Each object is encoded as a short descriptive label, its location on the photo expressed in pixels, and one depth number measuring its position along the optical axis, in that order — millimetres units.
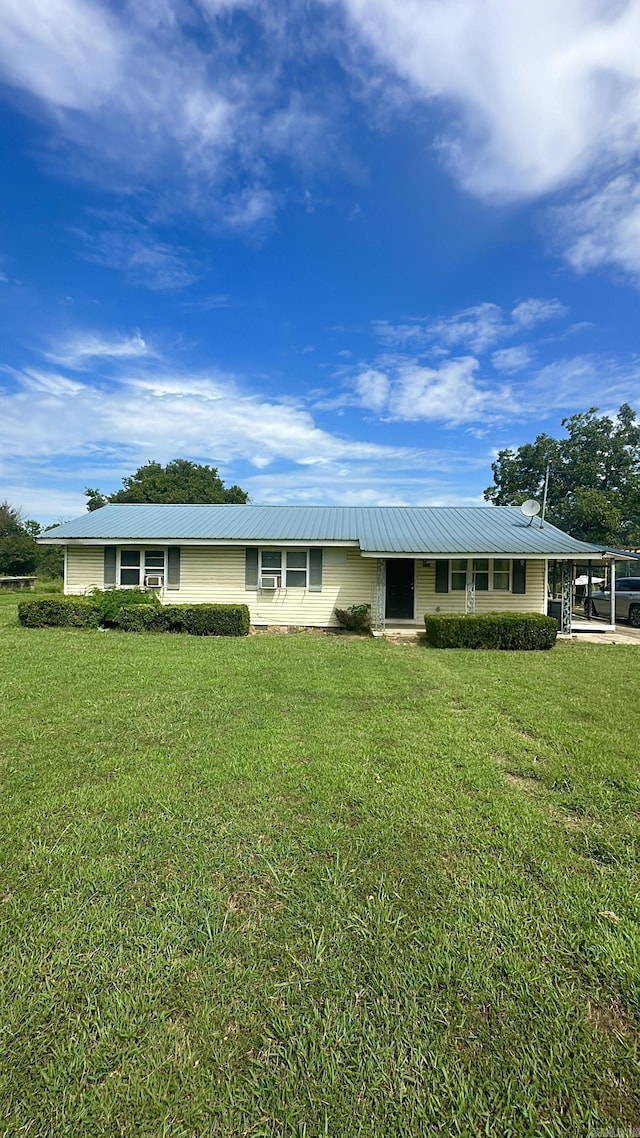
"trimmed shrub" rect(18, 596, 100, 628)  12219
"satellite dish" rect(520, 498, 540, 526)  14334
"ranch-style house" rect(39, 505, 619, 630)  13367
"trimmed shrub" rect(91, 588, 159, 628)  12445
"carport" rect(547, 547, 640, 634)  12898
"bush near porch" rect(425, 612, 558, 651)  10570
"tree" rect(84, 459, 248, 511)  41188
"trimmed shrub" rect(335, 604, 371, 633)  13242
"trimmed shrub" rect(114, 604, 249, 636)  12047
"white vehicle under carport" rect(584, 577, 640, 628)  16094
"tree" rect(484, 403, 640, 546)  33781
